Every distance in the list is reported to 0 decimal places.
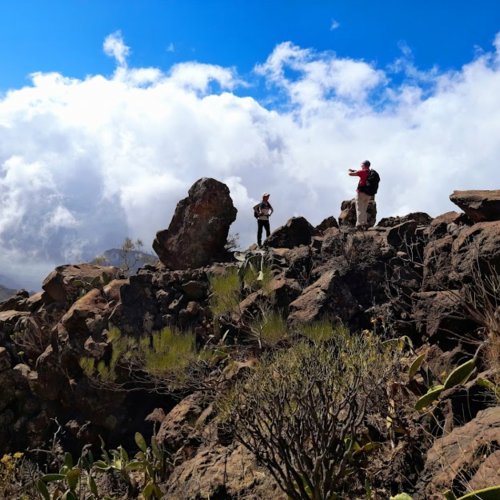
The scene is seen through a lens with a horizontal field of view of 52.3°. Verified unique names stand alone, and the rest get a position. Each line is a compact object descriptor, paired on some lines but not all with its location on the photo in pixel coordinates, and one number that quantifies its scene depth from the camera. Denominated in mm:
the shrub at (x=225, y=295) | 9305
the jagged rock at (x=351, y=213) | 13633
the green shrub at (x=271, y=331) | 7832
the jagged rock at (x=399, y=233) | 9484
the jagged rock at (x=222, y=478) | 5406
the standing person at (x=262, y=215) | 14562
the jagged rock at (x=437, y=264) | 7129
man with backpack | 12195
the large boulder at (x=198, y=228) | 14352
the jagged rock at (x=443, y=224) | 8969
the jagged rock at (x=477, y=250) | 6566
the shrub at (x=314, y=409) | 4629
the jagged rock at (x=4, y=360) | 12859
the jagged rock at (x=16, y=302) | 17003
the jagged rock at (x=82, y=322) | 11391
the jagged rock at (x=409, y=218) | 12461
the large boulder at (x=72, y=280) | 14344
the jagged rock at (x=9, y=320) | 14345
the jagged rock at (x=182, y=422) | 7676
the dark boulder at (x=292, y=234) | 13031
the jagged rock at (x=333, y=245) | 9726
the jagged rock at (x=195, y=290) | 11227
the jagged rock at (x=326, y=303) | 7992
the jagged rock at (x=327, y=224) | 14895
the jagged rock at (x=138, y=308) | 10758
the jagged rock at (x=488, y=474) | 3361
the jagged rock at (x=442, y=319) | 6379
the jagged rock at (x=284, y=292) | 9180
